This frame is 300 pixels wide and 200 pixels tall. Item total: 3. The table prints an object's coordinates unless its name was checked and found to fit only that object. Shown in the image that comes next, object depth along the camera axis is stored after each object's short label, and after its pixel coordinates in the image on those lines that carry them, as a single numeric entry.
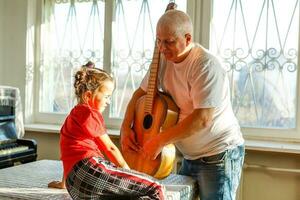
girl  1.60
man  1.78
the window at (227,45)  2.90
